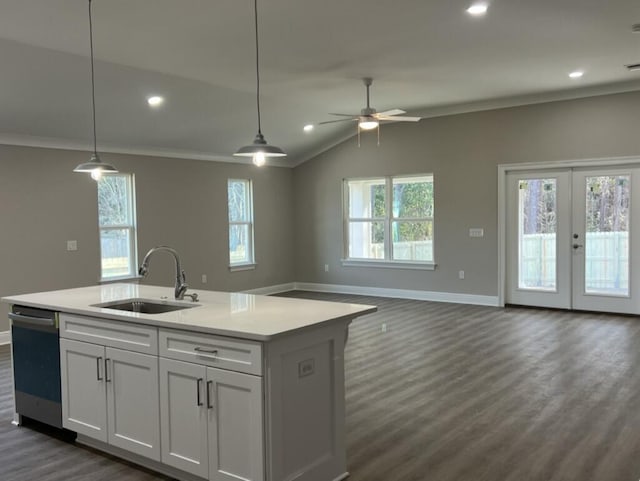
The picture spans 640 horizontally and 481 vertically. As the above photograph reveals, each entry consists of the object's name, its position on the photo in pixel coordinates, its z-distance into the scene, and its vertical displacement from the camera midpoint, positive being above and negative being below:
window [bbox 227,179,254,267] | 9.55 +0.02
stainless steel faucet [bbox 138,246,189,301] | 3.77 -0.40
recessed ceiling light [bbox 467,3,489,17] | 4.18 +1.60
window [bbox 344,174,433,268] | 9.18 +0.03
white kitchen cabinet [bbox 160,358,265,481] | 2.66 -0.99
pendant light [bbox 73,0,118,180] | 4.21 +0.44
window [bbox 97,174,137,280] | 7.63 -0.01
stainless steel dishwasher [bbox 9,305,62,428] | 3.68 -0.93
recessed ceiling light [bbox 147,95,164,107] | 6.59 +1.48
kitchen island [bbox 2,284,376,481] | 2.67 -0.85
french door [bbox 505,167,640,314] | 7.38 -0.27
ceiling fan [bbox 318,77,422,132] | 6.40 +1.20
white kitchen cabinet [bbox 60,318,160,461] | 3.12 -0.99
